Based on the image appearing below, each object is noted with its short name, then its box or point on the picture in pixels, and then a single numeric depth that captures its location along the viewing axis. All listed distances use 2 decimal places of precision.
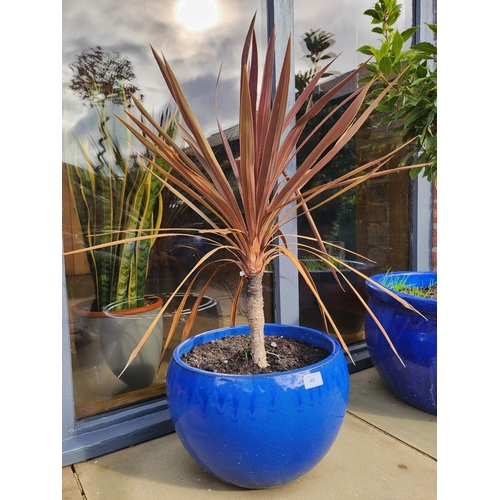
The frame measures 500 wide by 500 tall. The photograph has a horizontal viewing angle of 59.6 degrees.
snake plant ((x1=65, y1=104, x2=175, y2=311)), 1.45
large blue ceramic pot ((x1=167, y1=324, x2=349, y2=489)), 0.99
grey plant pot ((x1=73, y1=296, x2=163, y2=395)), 1.48
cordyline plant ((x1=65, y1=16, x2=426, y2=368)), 0.95
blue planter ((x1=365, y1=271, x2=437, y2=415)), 1.44
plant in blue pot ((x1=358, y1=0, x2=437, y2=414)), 1.42
